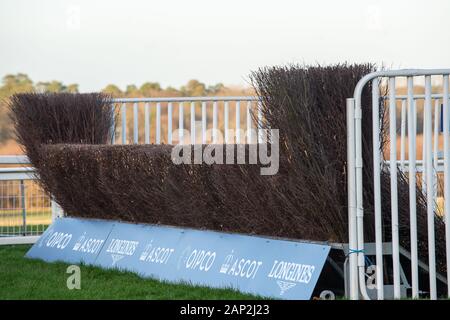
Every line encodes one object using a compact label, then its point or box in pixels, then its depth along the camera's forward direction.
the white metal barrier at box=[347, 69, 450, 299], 13.98
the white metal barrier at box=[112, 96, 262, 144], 23.55
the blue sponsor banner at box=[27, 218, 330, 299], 14.63
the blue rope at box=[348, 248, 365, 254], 14.06
